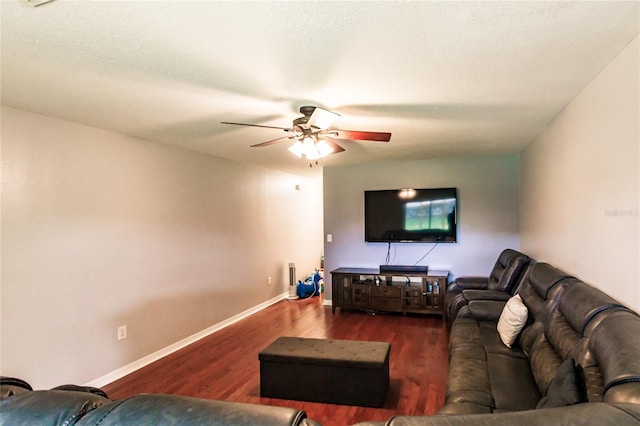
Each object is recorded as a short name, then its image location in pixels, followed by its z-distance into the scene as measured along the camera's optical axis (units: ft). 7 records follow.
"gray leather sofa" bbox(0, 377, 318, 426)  2.59
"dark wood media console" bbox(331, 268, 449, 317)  16.94
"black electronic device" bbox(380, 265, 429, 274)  17.51
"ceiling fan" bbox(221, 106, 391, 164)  9.01
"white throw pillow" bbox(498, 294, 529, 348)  9.01
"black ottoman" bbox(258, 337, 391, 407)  9.04
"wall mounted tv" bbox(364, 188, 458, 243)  17.65
